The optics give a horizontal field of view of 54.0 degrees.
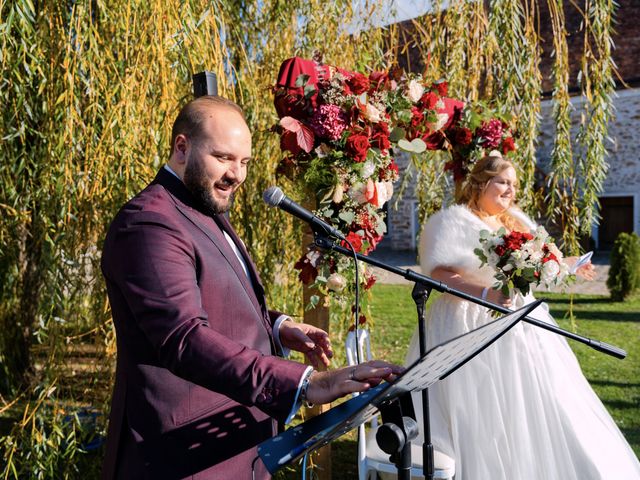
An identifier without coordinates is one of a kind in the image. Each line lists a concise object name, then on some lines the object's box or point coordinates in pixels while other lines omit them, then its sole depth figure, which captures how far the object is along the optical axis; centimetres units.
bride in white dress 289
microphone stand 192
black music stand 115
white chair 270
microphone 177
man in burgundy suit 136
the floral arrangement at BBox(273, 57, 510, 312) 271
